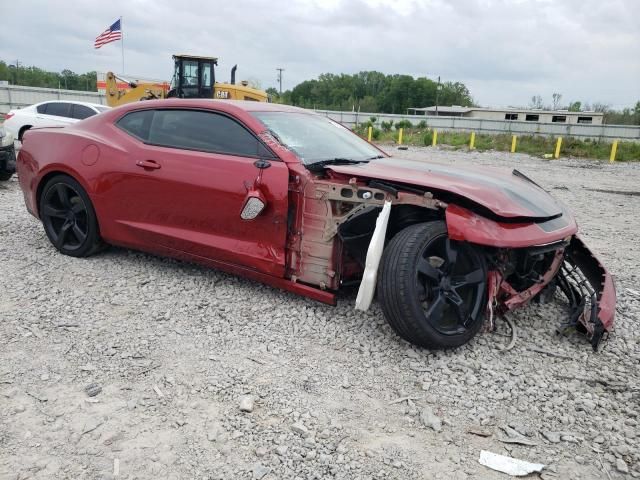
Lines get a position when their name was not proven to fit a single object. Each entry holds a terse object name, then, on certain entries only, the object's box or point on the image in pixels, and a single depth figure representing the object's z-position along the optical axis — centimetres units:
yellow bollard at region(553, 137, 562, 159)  2069
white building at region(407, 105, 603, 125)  5340
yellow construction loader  1755
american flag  2525
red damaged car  321
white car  1319
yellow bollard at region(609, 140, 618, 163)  2019
